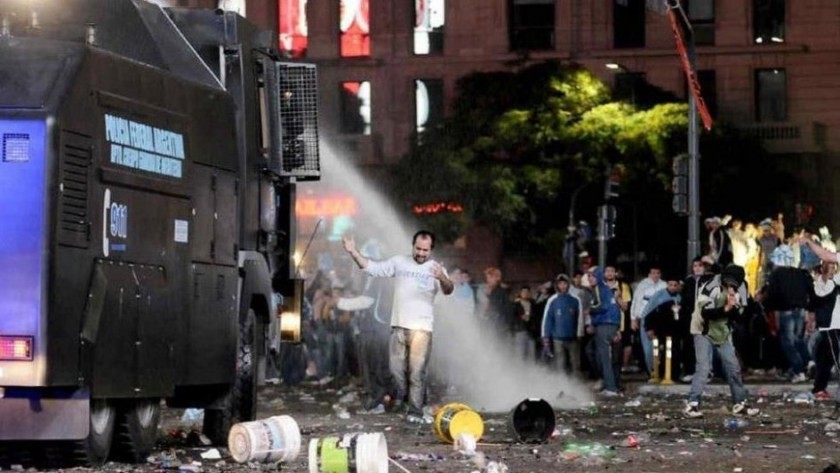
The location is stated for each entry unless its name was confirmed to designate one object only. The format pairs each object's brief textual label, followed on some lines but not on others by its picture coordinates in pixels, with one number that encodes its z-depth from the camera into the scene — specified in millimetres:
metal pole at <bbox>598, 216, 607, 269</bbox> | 49375
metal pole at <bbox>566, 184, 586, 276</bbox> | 57538
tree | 66812
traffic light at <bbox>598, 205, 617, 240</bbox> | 49188
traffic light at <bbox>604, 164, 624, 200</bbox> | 53750
